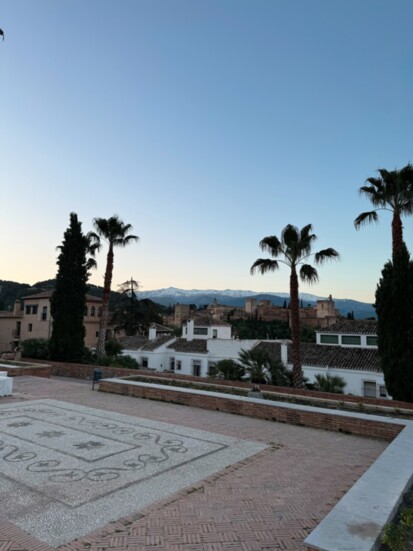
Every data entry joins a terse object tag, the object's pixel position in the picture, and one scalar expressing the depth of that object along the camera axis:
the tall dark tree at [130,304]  42.94
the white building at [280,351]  24.55
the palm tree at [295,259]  16.45
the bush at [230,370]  20.59
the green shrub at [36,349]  22.61
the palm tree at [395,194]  16.06
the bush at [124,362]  21.48
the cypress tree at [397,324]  13.06
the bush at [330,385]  16.88
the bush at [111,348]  25.11
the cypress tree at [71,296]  21.45
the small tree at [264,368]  18.92
